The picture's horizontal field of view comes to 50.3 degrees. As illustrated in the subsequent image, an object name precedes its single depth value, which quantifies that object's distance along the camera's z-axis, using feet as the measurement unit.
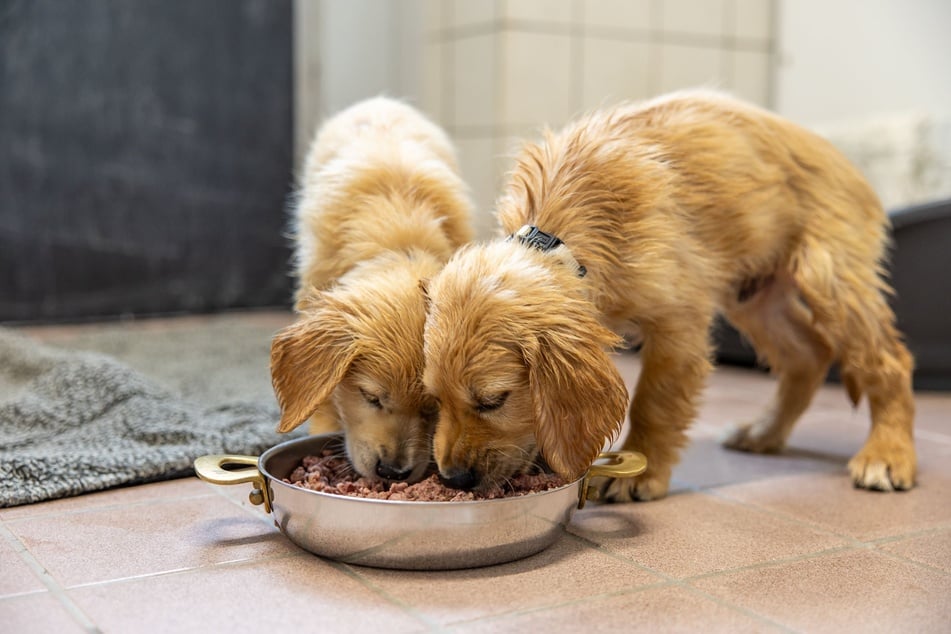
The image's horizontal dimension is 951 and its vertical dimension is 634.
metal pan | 6.42
